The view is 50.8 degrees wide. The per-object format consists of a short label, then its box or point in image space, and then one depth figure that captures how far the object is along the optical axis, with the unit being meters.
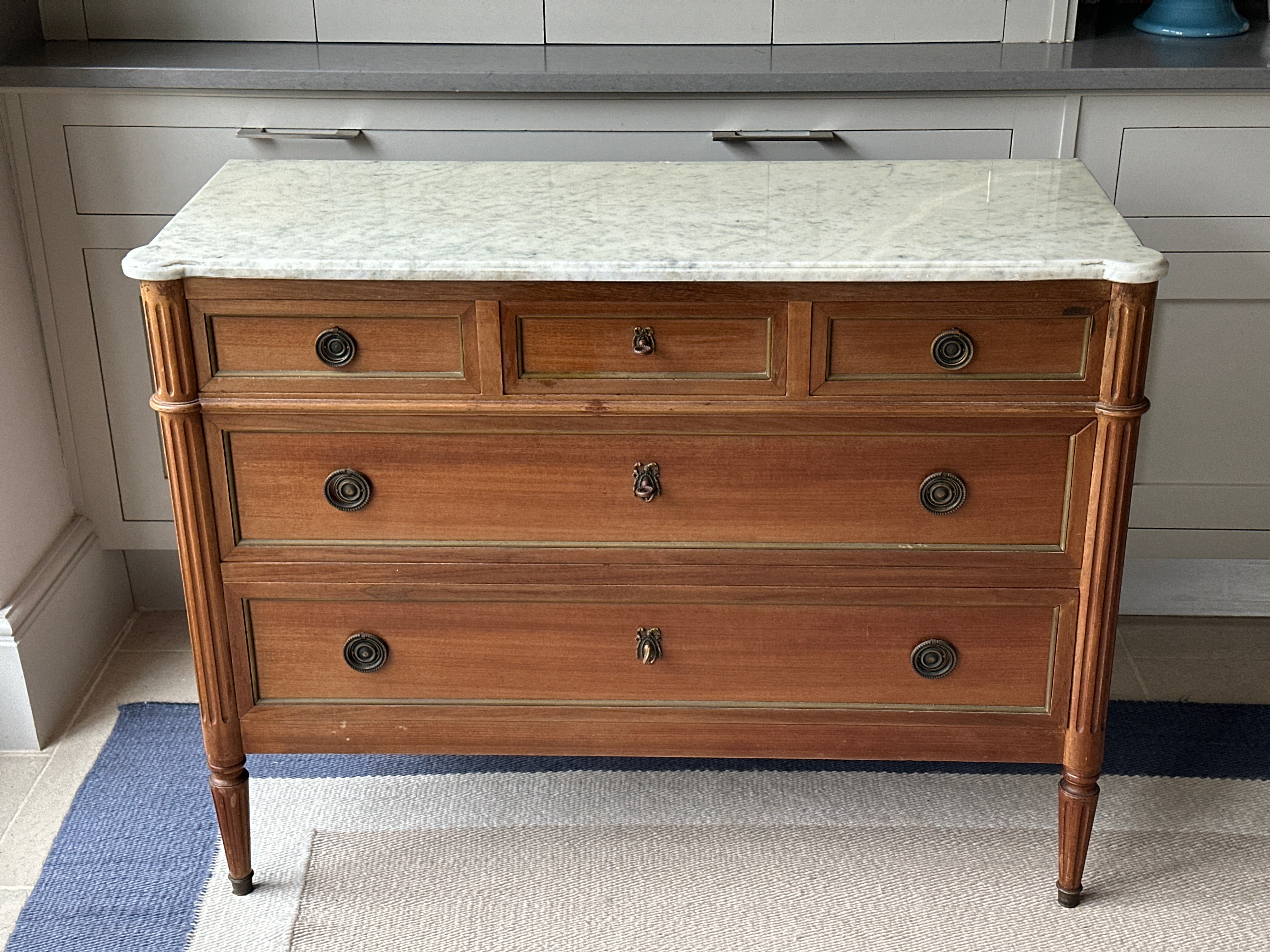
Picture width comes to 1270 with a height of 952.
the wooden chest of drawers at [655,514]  1.60
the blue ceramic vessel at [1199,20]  2.32
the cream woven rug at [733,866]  1.87
